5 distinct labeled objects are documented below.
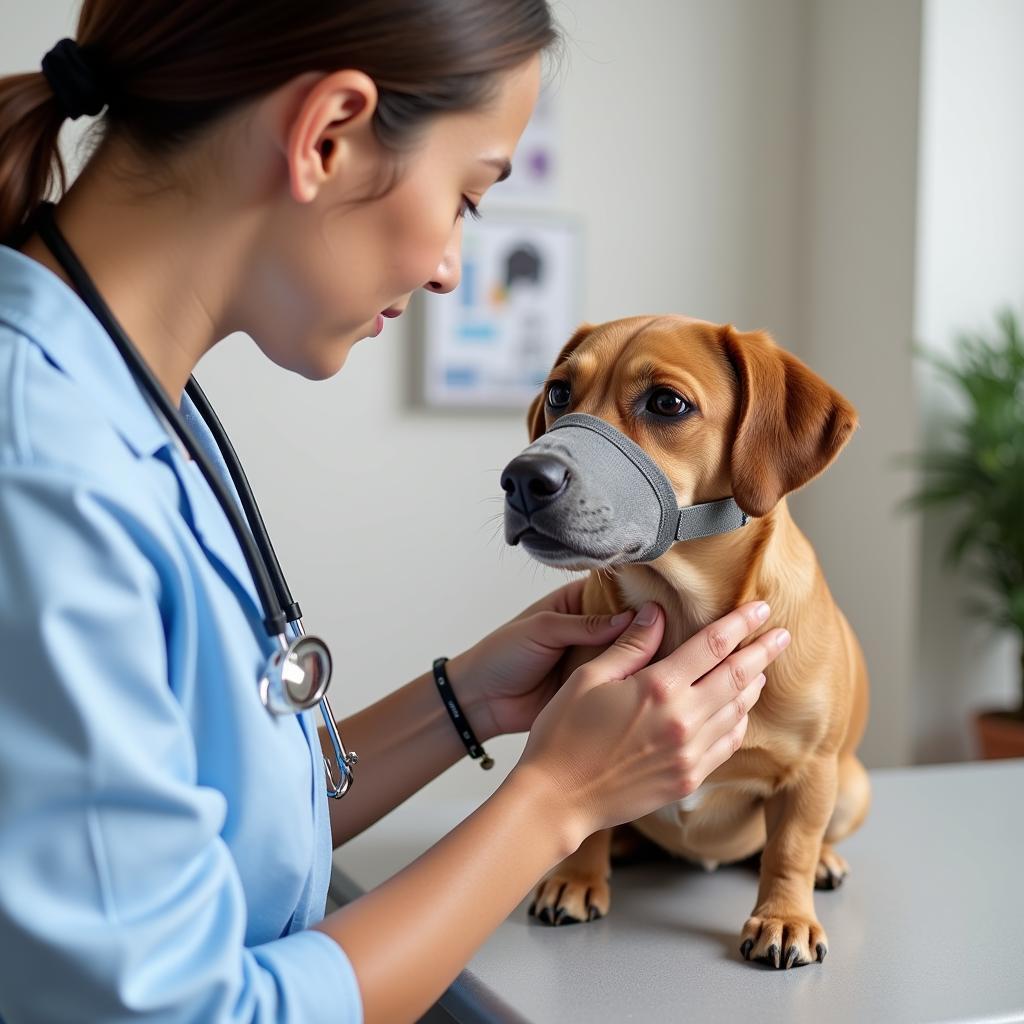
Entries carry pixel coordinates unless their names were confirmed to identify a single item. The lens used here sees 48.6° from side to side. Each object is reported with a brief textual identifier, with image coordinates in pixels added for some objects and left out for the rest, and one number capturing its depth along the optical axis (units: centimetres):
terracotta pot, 298
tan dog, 113
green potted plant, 304
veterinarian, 61
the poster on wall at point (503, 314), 338
